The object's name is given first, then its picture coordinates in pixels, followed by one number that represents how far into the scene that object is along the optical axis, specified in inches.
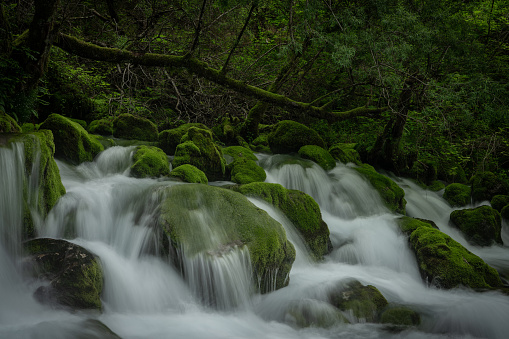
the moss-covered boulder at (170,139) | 342.0
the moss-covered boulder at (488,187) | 413.1
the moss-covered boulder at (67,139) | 265.0
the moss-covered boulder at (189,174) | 267.3
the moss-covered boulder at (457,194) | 414.9
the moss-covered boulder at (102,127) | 354.6
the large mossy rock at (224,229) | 176.4
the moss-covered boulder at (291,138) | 405.7
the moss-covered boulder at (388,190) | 355.3
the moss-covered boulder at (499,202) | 389.1
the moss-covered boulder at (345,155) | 419.8
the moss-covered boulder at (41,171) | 165.2
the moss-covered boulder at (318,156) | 380.7
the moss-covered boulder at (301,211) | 246.8
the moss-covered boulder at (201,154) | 294.2
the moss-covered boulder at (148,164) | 274.5
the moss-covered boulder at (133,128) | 355.9
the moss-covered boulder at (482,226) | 319.9
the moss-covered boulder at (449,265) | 211.3
